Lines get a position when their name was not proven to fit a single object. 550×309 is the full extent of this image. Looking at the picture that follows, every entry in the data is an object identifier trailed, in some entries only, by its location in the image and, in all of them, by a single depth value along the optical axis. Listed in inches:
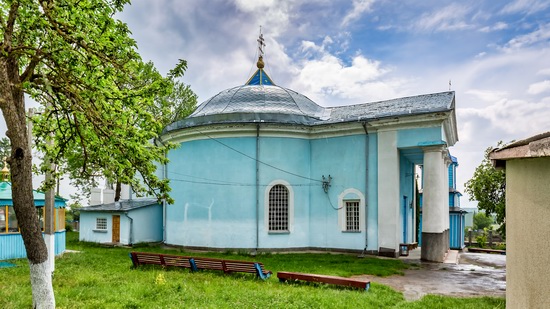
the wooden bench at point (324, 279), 391.2
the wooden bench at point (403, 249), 680.2
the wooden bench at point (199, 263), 435.4
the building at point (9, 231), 583.8
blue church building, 670.5
